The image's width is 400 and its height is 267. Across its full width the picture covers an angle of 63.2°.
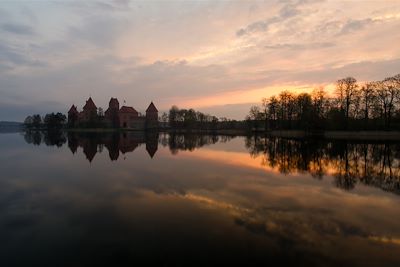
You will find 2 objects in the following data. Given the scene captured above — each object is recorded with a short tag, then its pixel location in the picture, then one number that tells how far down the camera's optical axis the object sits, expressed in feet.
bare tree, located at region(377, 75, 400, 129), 211.82
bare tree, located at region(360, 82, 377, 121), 228.02
